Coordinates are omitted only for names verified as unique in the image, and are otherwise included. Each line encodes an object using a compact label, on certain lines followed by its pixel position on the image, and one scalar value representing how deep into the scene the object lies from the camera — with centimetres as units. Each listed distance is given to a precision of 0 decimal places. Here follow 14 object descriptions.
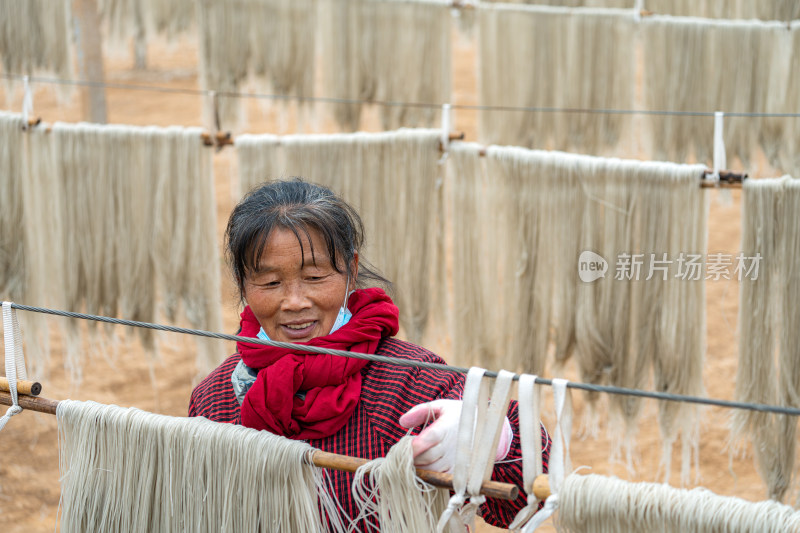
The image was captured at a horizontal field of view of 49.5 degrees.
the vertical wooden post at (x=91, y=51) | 630
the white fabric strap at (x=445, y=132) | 362
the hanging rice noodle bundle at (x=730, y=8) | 607
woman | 145
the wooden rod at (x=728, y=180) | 301
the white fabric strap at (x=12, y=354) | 159
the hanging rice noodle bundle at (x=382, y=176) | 371
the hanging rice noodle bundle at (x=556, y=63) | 587
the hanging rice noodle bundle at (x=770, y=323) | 314
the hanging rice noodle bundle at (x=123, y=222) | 400
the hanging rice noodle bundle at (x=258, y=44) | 595
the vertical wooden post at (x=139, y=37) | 640
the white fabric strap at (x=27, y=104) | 398
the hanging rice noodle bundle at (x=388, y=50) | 582
